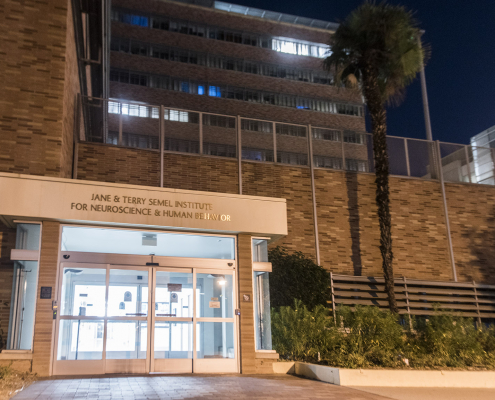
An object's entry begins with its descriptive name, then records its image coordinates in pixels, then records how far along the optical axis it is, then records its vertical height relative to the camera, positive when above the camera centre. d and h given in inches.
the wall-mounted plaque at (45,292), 406.0 +30.3
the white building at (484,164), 837.2 +246.9
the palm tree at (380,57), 695.7 +357.8
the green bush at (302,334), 489.1 -8.2
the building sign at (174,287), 455.2 +35.5
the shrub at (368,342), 442.9 -15.4
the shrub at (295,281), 631.2 +53.3
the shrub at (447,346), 466.6 -22.3
